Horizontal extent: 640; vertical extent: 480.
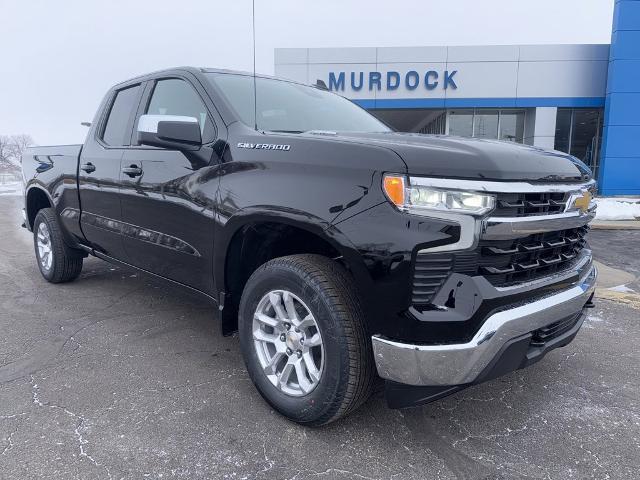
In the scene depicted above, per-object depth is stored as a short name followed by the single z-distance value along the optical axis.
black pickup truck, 2.03
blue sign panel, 16.53
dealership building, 17.28
